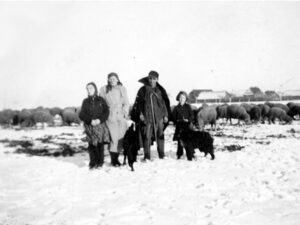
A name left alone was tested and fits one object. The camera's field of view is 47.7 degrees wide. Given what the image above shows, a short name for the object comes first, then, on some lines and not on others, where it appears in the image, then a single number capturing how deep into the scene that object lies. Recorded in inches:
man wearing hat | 296.8
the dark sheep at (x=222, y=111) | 940.6
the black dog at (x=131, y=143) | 269.0
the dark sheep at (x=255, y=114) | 938.1
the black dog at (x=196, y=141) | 289.7
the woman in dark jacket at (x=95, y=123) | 275.3
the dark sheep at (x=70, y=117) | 951.6
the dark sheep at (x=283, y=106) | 1037.2
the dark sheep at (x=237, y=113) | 889.1
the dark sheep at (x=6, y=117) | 996.6
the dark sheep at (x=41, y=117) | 917.2
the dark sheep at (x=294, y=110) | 1012.7
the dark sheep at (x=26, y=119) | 940.6
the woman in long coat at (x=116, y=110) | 279.9
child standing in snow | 304.3
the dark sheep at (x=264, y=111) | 956.0
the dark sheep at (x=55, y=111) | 1253.9
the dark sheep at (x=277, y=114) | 880.9
